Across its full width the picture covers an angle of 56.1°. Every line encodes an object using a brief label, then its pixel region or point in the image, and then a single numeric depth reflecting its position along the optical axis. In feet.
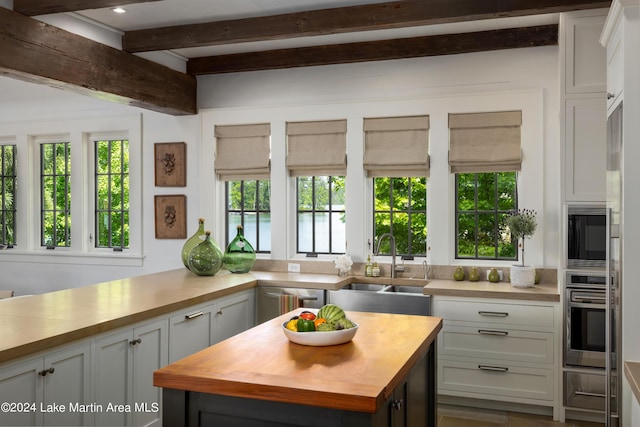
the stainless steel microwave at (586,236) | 13.06
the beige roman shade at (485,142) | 15.34
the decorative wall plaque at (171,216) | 18.71
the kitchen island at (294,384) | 6.63
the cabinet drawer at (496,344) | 13.84
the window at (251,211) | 18.37
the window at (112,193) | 19.88
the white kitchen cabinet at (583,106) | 13.08
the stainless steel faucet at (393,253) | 16.14
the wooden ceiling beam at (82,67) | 12.03
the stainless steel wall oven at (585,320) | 13.11
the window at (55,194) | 20.72
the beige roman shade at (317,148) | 17.03
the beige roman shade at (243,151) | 17.87
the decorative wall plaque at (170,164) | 18.63
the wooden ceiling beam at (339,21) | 12.31
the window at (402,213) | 16.69
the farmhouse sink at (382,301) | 14.44
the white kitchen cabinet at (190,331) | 12.04
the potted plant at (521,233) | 14.42
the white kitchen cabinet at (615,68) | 8.14
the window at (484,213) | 15.97
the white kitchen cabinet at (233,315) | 13.80
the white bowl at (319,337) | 8.45
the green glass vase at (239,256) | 16.63
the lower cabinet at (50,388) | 8.14
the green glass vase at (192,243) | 16.35
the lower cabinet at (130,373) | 10.02
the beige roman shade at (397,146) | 16.16
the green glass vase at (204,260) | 15.93
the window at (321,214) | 17.51
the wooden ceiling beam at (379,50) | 15.12
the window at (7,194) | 21.36
